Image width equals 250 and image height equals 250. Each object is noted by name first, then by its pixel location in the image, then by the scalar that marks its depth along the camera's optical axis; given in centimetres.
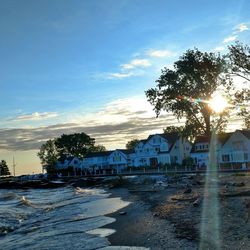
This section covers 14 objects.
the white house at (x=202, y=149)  5604
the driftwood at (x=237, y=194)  1623
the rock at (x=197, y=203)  1406
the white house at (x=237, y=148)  5308
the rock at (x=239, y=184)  2128
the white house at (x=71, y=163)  9255
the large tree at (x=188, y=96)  3613
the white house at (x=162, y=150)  6575
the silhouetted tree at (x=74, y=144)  10410
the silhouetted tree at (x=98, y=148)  10731
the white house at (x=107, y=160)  7958
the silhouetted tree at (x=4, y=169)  12764
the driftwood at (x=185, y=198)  1678
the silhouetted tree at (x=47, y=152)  11217
